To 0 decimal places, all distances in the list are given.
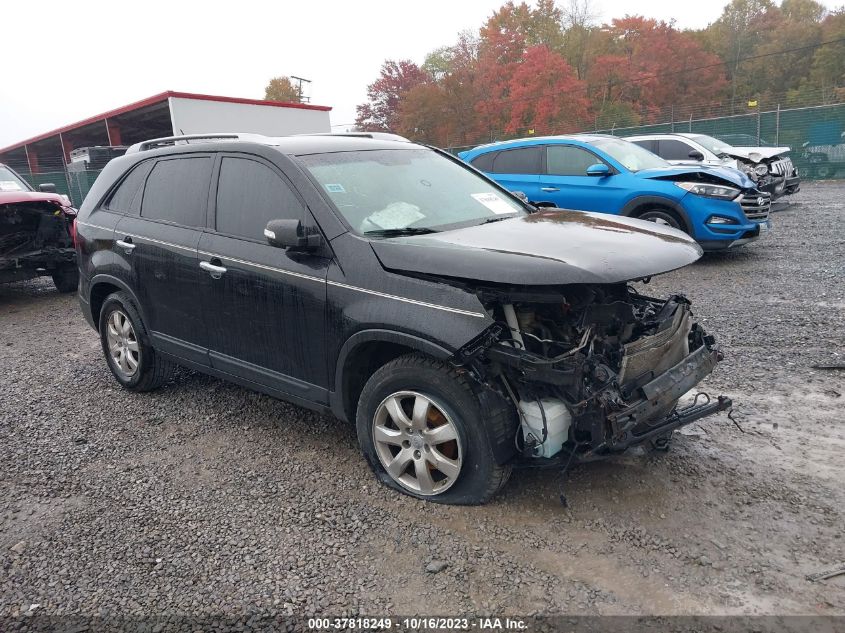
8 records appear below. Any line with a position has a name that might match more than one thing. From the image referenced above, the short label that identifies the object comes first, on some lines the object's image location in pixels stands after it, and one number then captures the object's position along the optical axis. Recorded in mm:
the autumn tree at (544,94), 37281
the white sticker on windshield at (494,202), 4074
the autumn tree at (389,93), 48031
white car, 12648
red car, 8391
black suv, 2881
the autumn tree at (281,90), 61250
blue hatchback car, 8188
